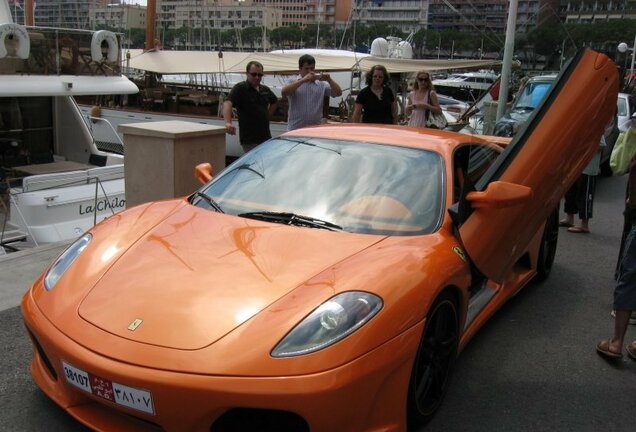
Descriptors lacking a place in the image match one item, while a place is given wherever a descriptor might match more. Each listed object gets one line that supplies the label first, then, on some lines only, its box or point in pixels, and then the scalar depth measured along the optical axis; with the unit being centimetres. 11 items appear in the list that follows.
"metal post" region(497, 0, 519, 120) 1105
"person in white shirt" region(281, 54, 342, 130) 671
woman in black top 714
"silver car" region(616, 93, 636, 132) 1249
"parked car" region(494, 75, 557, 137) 1115
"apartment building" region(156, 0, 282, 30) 2648
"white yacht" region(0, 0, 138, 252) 673
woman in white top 845
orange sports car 216
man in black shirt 646
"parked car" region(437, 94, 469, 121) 2044
